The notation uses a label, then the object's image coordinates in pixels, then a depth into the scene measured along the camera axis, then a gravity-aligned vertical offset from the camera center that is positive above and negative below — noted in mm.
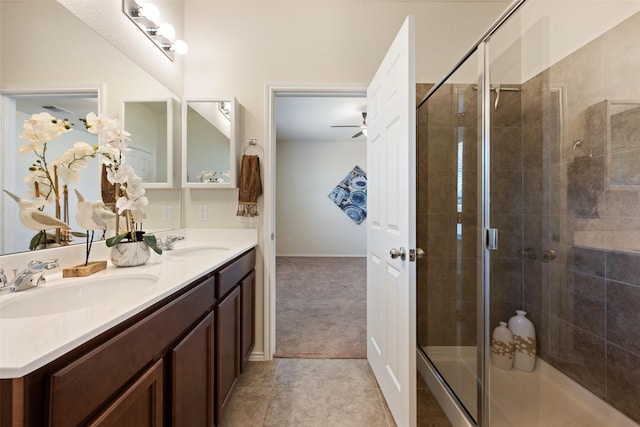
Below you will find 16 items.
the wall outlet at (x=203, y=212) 2107 +12
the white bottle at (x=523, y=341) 1668 -800
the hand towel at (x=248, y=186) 1990 +205
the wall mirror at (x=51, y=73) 913 +595
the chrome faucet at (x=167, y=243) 1680 -189
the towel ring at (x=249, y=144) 2061 +536
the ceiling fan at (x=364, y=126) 3906 +1546
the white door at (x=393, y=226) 1227 -64
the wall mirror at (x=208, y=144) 1998 +527
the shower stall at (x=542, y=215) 1349 -3
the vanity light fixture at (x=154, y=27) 1599 +1181
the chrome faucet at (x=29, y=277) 827 -204
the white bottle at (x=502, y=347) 1566 -796
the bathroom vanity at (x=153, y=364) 495 -388
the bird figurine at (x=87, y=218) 1086 -20
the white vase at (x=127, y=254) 1174 -181
